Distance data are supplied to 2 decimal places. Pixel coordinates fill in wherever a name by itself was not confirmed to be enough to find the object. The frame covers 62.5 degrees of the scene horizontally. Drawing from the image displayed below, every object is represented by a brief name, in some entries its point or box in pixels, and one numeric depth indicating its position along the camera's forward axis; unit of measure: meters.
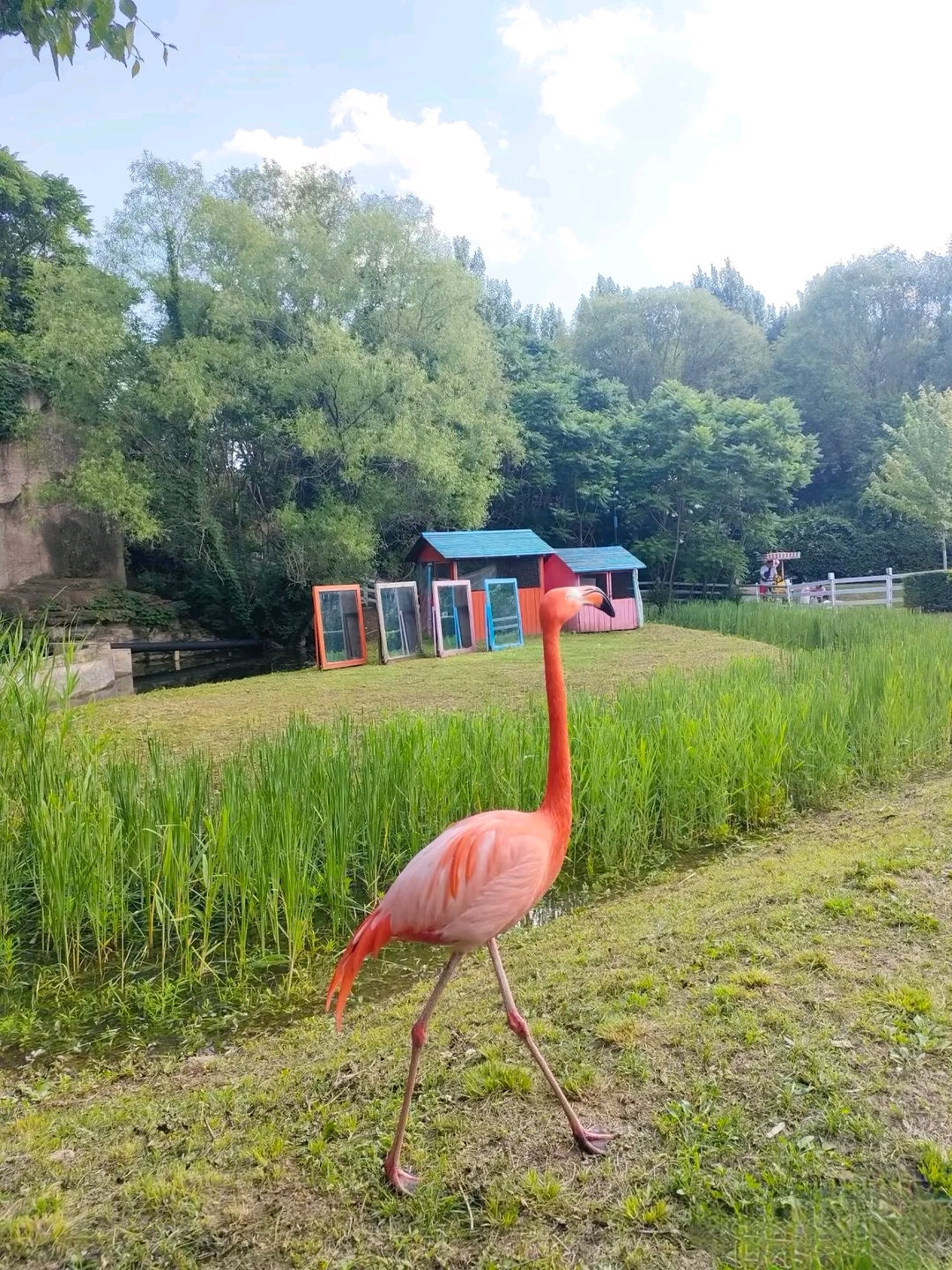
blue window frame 14.36
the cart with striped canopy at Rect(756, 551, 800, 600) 20.89
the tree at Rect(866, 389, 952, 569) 20.48
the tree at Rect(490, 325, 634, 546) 20.72
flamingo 1.72
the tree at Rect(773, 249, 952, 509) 29.02
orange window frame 12.09
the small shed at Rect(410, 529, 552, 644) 14.53
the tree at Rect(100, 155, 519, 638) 13.64
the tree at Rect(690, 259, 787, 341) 39.00
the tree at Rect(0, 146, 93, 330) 16.12
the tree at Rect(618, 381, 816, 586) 19.16
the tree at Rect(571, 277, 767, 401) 32.03
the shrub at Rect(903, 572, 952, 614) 16.94
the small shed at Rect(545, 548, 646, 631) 16.11
